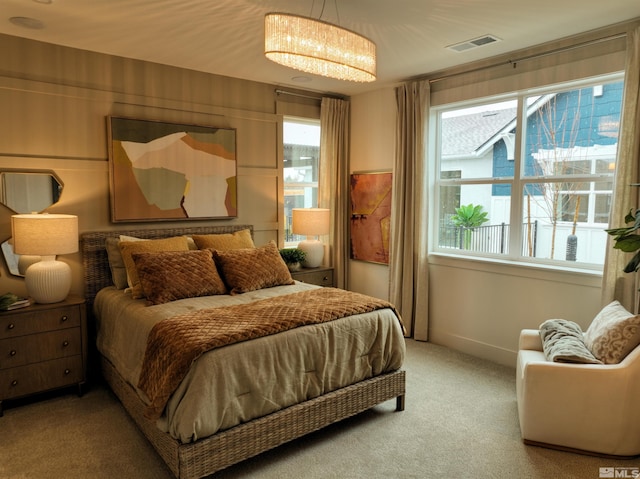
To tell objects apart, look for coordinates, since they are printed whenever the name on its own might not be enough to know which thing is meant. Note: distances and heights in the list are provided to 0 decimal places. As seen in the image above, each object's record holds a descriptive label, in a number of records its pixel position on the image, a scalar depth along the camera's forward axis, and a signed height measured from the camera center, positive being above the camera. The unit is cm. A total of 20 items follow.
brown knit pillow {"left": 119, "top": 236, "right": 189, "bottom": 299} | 324 -44
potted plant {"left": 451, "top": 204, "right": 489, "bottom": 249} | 410 -22
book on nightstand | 291 -74
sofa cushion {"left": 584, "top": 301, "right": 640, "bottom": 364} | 242 -78
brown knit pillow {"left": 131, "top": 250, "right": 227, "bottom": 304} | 306 -59
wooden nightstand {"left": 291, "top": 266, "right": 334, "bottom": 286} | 442 -83
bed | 215 -113
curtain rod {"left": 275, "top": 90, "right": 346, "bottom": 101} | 466 +106
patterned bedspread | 220 -73
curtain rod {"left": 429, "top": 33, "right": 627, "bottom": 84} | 311 +109
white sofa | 235 -113
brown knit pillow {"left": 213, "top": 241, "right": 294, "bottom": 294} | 340 -60
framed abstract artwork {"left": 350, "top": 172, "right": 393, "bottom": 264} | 476 -24
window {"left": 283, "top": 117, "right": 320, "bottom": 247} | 492 +31
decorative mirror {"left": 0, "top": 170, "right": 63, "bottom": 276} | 323 -1
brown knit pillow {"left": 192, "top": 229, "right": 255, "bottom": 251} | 383 -42
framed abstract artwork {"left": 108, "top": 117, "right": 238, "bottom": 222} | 368 +19
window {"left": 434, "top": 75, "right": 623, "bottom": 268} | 334 +18
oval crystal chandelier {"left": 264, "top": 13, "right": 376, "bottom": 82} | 215 +73
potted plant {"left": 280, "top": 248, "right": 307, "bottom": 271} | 442 -63
